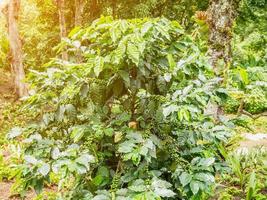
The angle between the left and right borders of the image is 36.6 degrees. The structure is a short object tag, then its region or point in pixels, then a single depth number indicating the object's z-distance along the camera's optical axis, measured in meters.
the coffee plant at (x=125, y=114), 2.69
